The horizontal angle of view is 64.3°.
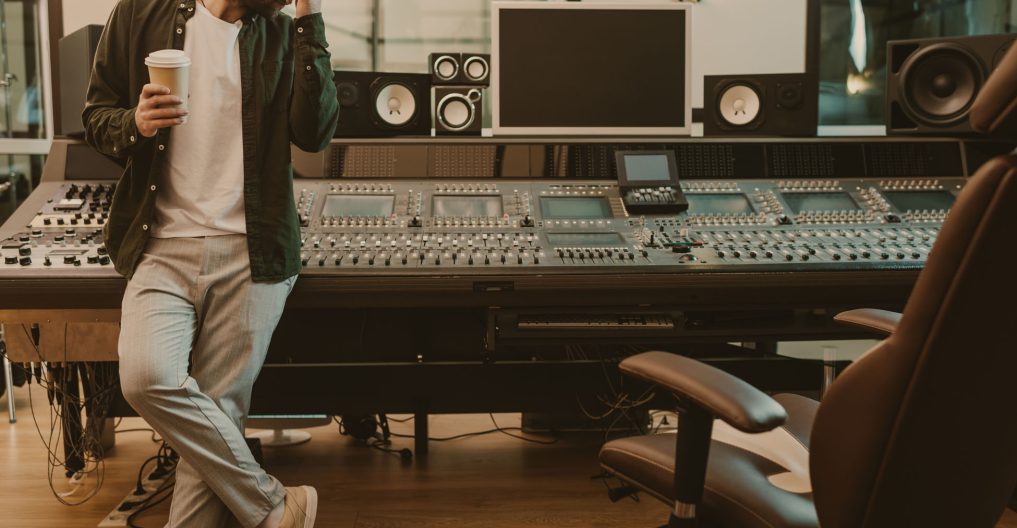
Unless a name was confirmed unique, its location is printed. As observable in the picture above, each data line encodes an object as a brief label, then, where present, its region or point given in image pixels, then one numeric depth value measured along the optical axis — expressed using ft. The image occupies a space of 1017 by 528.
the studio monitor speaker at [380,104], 8.59
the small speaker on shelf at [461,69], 8.97
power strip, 7.67
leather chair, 2.93
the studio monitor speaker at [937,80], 8.55
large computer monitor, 8.70
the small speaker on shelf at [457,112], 8.94
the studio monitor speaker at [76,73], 7.93
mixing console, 7.04
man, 5.84
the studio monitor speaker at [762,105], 8.92
